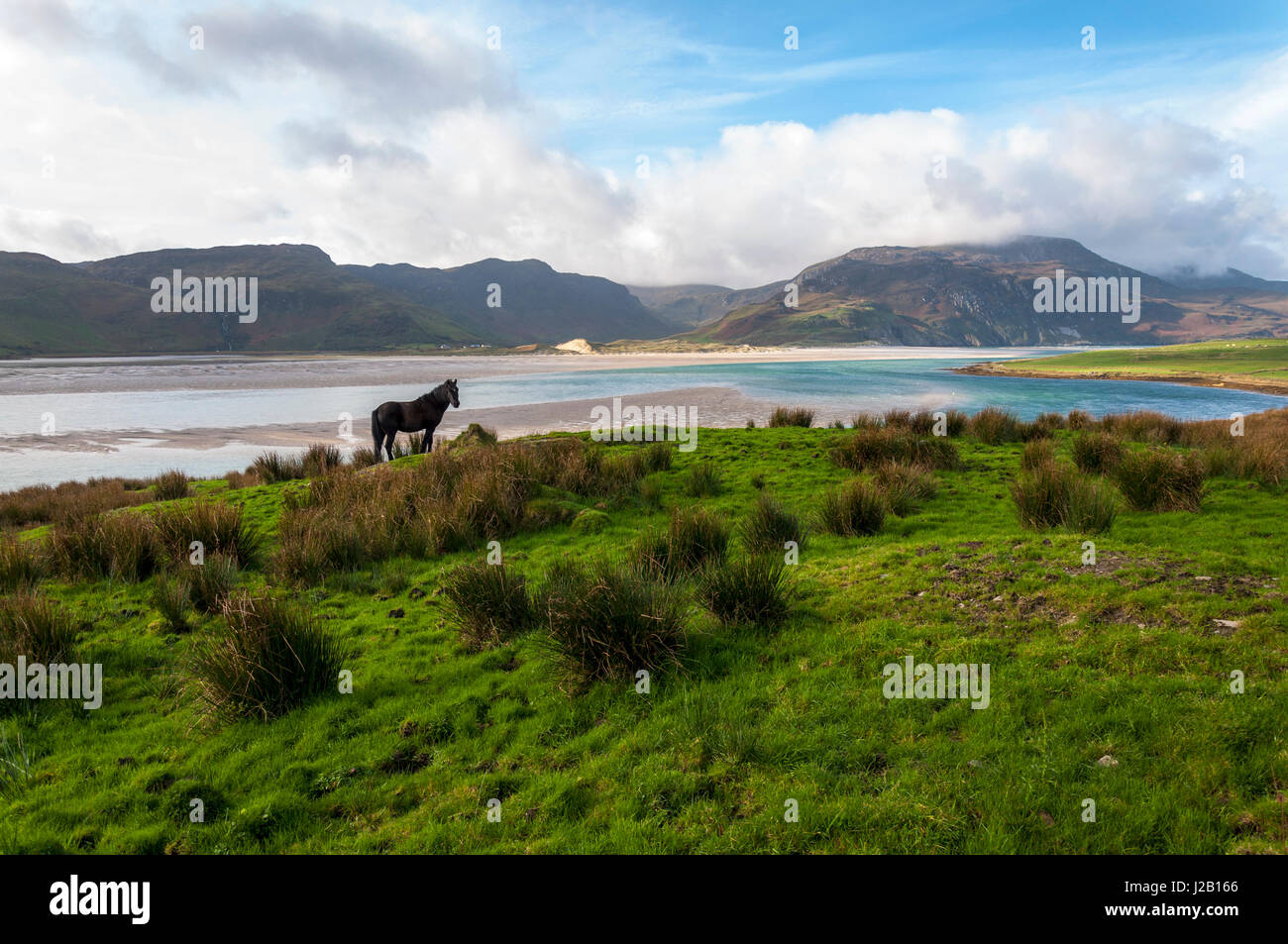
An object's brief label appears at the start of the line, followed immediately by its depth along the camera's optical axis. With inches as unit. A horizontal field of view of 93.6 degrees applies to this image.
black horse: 769.6
